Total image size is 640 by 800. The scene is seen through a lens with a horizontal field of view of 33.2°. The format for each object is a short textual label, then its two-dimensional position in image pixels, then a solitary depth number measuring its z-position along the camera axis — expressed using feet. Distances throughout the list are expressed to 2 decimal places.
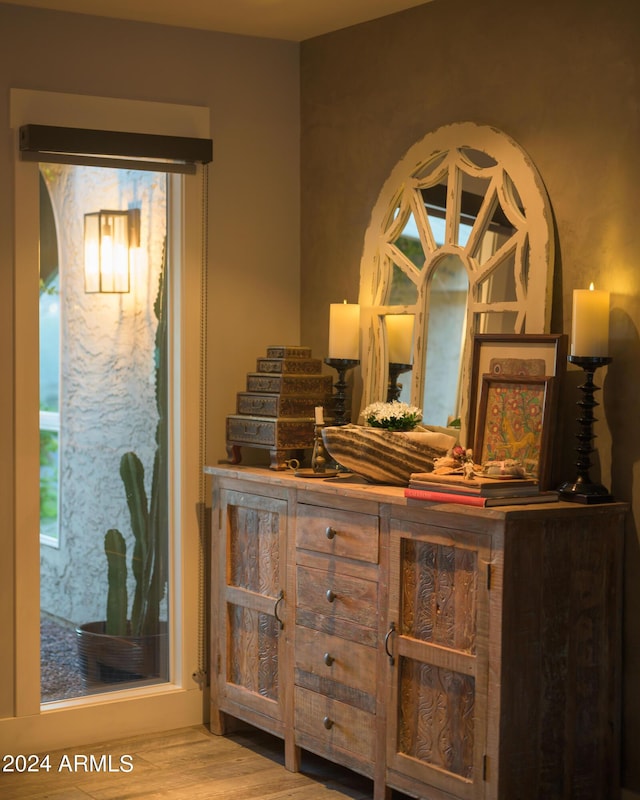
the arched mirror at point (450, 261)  10.54
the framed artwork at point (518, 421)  9.94
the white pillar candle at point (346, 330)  12.37
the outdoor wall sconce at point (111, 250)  13.32
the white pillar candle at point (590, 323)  9.53
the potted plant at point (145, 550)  13.43
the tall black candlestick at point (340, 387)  12.43
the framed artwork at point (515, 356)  10.03
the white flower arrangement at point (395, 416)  11.05
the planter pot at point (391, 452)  10.62
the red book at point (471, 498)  9.20
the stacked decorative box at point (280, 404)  12.22
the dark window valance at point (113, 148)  12.04
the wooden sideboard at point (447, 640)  9.15
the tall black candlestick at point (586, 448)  9.55
